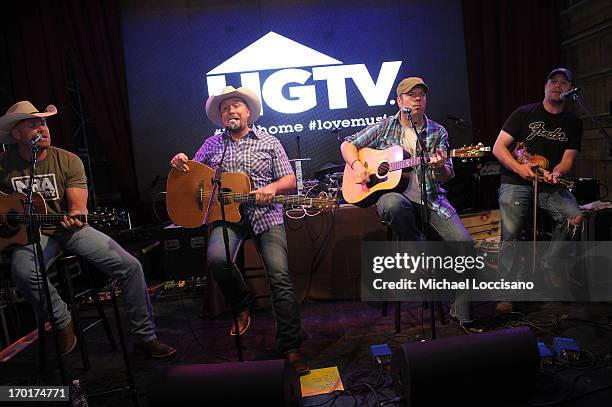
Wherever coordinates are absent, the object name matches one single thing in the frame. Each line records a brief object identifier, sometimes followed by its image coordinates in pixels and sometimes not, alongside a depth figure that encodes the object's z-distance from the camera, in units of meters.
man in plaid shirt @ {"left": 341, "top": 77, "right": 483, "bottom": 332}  3.53
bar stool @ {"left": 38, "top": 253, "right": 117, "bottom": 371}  3.21
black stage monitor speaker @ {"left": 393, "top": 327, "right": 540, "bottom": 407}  2.17
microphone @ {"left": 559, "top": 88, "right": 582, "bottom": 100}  3.79
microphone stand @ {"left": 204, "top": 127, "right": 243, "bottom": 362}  2.82
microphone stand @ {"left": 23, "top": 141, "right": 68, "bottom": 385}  2.61
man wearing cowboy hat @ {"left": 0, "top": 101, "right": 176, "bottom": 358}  3.44
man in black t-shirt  3.96
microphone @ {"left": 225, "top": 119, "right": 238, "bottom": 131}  3.13
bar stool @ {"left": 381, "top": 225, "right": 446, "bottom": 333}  3.60
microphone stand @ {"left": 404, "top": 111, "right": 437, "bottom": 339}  2.86
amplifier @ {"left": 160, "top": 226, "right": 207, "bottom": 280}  5.51
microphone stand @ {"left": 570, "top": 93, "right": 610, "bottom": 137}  3.82
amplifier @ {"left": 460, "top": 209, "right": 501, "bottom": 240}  5.95
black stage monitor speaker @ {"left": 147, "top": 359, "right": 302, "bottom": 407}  2.13
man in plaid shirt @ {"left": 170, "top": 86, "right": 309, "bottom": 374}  3.24
